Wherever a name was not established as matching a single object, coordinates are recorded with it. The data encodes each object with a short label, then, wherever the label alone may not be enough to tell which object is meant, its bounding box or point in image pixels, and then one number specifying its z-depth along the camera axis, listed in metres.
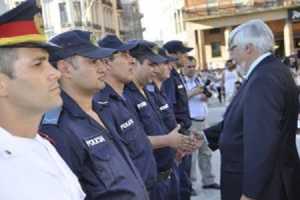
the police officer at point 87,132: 2.28
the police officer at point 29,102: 1.62
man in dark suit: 2.93
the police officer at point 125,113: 2.85
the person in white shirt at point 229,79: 11.23
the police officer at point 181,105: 5.18
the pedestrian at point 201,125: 6.09
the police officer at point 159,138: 3.48
